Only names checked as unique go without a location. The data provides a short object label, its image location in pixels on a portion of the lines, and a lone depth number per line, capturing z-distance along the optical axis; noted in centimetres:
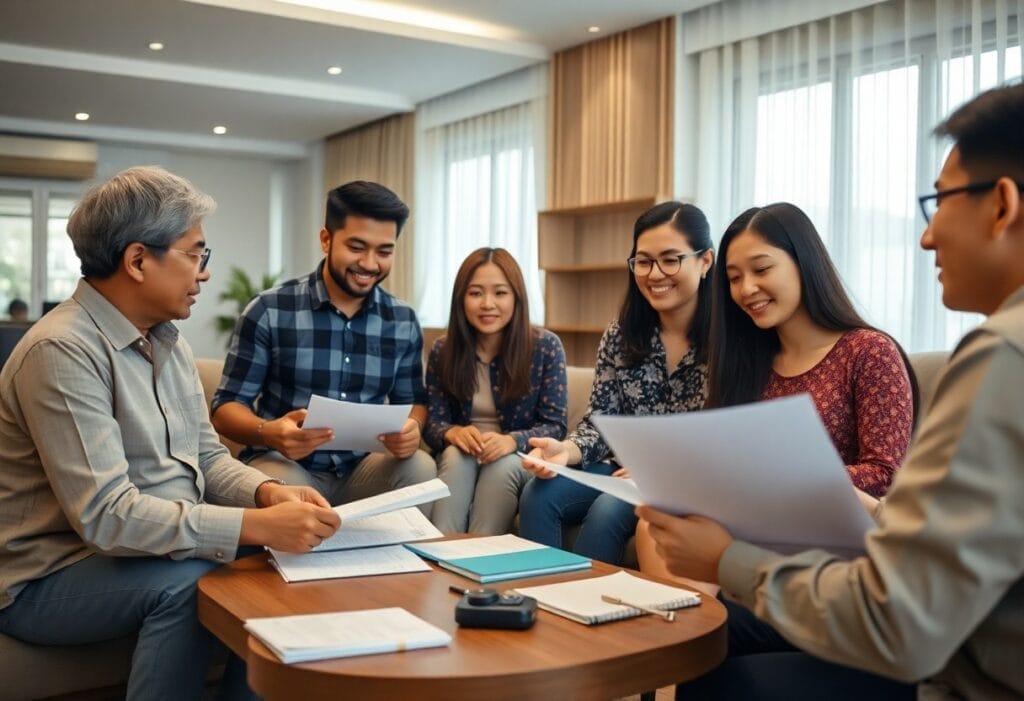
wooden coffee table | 120
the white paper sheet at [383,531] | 191
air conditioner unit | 903
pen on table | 146
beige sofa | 170
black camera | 140
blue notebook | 173
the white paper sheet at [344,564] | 170
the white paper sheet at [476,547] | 187
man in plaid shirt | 285
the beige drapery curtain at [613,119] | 596
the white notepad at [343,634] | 125
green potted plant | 1005
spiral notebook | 145
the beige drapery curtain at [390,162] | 848
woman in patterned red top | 199
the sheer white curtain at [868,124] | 454
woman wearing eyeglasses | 262
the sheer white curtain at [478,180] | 723
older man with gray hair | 166
